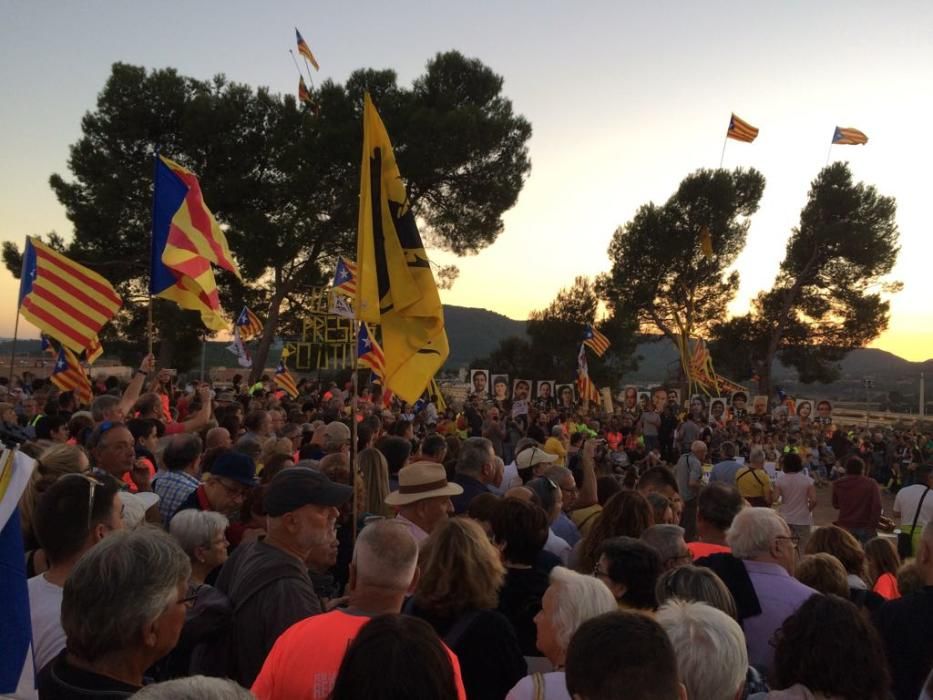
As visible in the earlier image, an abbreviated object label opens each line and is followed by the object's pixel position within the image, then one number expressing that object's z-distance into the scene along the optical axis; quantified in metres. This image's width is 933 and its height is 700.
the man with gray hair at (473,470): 5.57
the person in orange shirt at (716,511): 4.36
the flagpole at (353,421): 4.12
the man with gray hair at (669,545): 3.55
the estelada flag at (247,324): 23.11
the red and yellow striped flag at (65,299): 7.88
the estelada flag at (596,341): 25.31
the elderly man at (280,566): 2.67
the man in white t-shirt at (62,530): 2.52
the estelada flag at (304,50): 23.34
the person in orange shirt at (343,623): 2.21
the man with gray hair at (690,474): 8.74
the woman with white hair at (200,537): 3.26
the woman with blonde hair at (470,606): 2.69
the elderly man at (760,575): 3.34
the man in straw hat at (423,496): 4.14
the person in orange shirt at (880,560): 4.25
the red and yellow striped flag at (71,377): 10.01
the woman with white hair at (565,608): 2.52
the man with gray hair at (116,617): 1.94
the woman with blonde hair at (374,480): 5.06
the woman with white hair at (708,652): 2.29
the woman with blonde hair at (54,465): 3.73
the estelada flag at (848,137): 29.80
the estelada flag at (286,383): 17.47
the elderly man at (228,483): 4.17
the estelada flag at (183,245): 7.58
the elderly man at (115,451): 4.88
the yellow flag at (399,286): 5.20
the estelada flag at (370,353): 13.82
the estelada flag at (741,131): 28.94
